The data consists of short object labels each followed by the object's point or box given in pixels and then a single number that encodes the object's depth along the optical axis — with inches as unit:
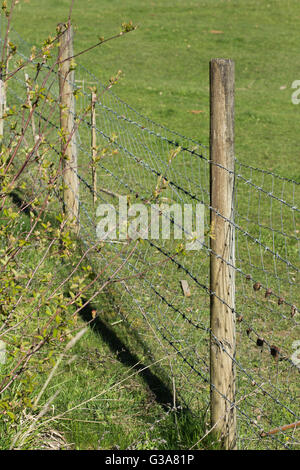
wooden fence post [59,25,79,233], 511.5
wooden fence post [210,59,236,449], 272.1
